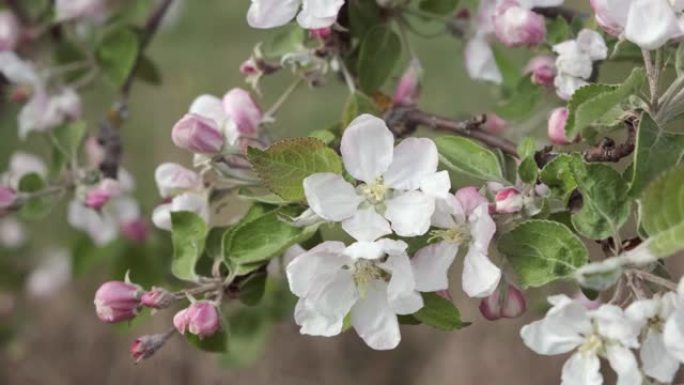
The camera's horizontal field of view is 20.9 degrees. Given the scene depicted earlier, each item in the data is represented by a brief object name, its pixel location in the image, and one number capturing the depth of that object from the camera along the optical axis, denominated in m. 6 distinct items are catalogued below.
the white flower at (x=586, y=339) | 0.49
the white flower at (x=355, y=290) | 0.51
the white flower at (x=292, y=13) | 0.56
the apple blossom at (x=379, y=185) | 0.52
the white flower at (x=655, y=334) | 0.49
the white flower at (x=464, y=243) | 0.52
